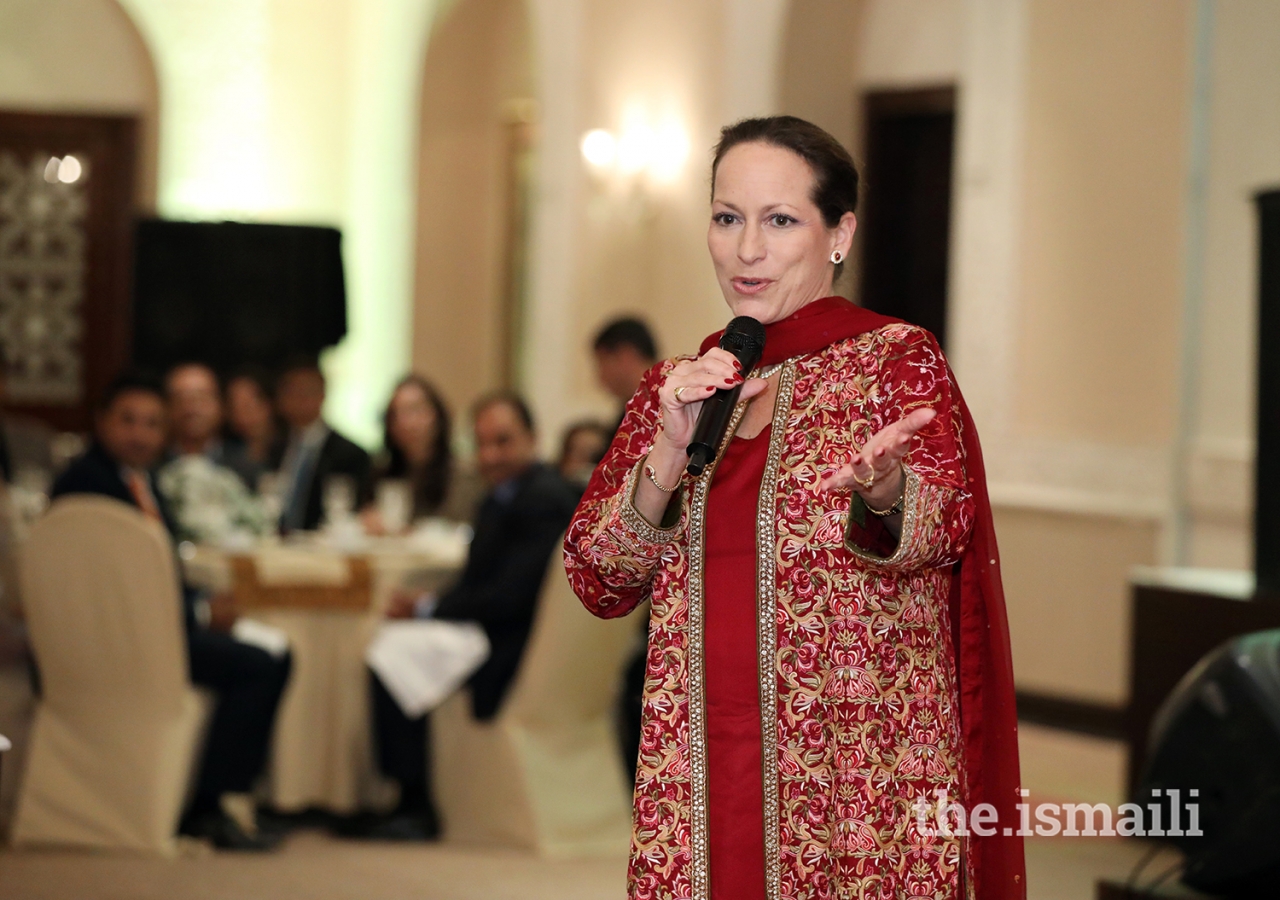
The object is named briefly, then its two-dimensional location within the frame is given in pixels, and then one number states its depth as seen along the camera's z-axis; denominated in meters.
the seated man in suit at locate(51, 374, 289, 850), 8.90
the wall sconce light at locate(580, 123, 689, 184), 14.91
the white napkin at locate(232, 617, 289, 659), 9.25
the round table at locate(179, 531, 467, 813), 9.54
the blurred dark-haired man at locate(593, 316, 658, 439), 10.35
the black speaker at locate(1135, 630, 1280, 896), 6.23
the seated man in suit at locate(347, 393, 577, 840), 9.07
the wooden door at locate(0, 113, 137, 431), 18.32
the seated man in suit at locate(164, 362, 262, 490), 12.14
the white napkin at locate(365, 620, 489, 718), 9.25
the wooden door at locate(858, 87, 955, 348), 14.55
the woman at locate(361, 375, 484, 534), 12.41
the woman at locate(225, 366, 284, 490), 13.77
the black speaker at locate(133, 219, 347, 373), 15.27
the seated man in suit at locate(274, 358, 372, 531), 12.79
